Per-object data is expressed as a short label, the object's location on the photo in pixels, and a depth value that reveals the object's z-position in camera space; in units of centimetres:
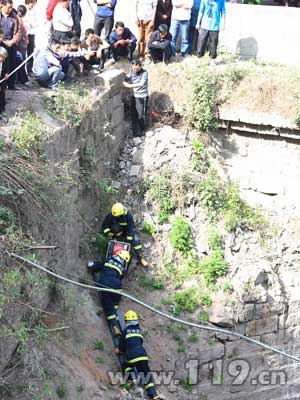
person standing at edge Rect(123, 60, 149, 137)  1398
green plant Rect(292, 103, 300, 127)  1394
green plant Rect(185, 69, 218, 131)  1427
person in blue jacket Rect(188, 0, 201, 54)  1566
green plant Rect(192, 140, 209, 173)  1414
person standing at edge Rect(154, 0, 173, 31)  1512
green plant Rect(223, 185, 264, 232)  1359
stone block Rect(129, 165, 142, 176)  1391
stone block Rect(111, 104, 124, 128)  1403
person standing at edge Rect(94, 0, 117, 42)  1484
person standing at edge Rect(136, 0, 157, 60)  1516
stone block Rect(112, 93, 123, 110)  1400
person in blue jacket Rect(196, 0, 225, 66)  1503
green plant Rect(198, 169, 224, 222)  1360
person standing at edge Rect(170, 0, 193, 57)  1510
